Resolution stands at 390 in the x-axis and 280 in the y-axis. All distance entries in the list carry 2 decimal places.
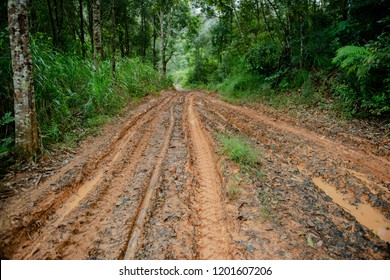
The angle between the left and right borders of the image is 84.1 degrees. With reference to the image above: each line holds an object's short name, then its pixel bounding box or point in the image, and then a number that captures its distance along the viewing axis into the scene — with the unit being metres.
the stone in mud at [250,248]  2.32
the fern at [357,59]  5.46
